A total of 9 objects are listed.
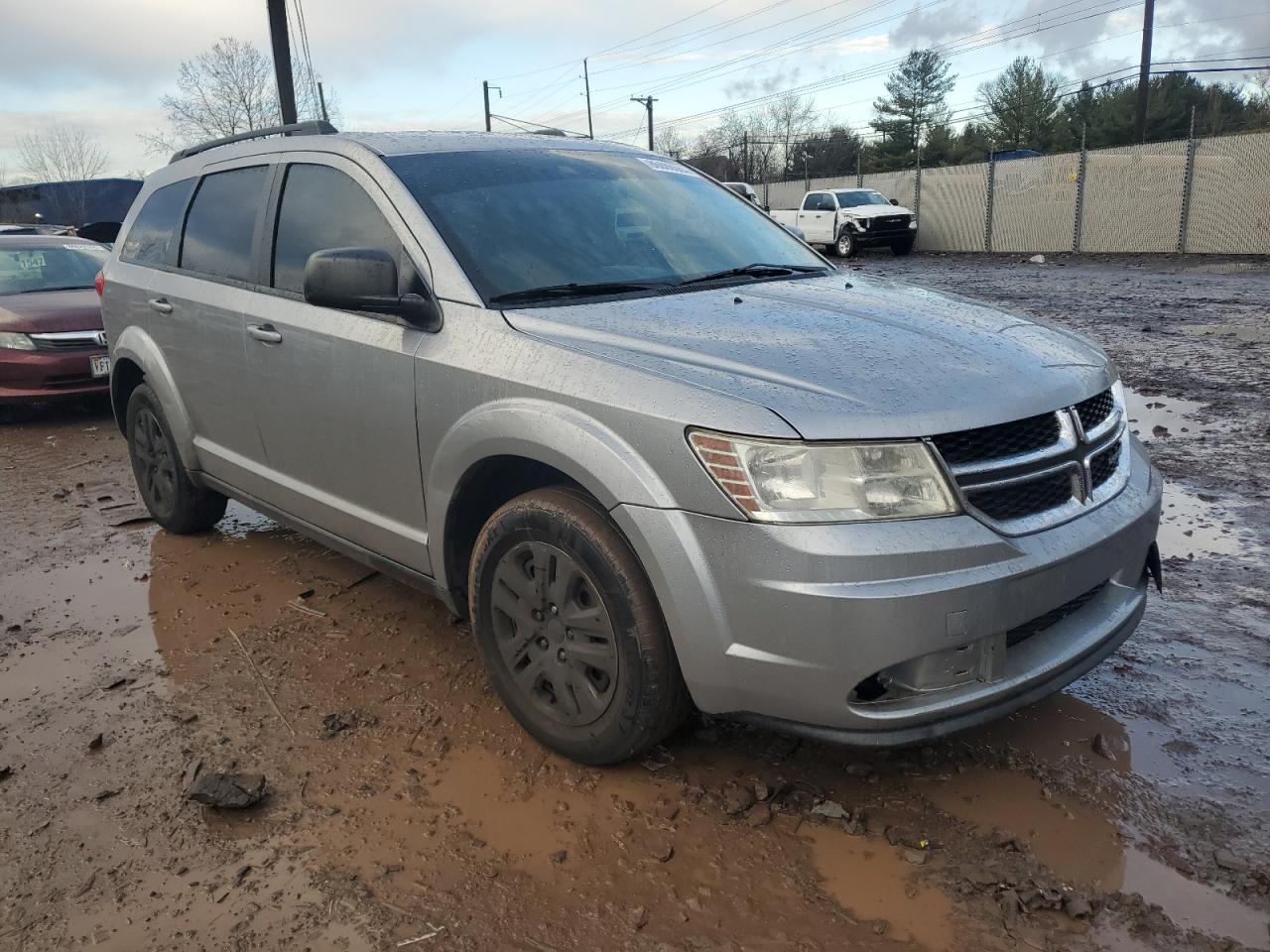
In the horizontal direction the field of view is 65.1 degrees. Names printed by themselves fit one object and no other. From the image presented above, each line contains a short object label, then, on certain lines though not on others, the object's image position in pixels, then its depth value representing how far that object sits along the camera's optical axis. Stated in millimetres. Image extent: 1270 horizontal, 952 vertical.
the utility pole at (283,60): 17078
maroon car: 8211
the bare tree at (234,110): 38906
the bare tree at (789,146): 72750
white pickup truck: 27125
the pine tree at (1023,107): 60312
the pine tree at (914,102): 70062
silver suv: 2303
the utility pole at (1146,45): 31438
